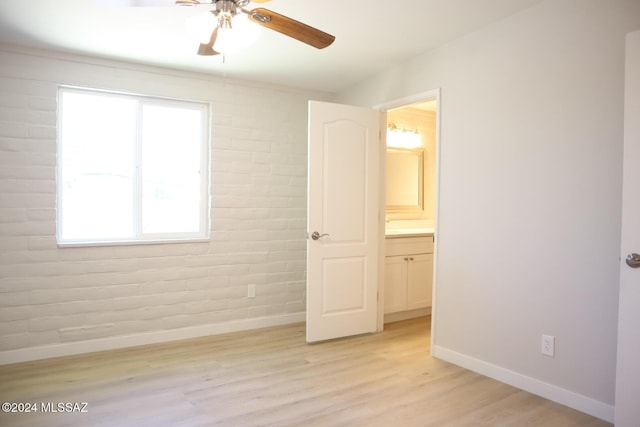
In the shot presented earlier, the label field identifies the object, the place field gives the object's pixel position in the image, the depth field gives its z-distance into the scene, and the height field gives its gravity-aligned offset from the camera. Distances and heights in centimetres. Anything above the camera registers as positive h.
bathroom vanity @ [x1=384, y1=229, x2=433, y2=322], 425 -72
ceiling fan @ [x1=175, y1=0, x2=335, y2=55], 174 +76
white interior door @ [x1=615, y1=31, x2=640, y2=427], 204 -29
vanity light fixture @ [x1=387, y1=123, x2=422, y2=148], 495 +77
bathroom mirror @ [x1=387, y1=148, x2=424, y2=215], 498 +27
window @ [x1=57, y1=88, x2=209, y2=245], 353 +27
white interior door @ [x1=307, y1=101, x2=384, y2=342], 370 -16
